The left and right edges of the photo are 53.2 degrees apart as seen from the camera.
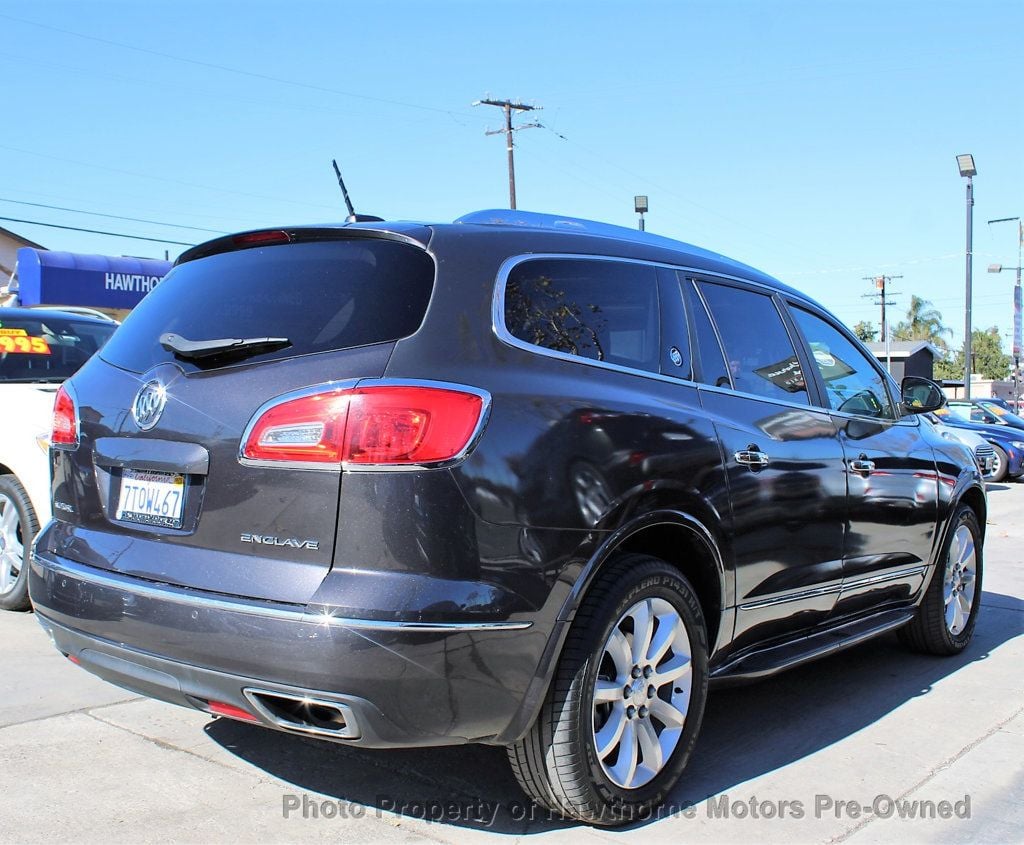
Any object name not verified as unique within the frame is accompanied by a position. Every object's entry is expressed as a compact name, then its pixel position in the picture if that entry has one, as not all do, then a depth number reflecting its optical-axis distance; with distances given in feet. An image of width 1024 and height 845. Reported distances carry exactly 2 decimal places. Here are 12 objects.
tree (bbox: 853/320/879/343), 298.78
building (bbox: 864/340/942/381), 216.74
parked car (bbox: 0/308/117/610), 16.81
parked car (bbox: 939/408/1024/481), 59.31
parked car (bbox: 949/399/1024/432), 64.80
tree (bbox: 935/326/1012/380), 396.78
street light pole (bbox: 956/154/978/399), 98.84
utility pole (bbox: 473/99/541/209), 119.14
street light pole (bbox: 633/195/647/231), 93.35
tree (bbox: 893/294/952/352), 290.56
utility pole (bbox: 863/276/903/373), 217.97
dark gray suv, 8.71
